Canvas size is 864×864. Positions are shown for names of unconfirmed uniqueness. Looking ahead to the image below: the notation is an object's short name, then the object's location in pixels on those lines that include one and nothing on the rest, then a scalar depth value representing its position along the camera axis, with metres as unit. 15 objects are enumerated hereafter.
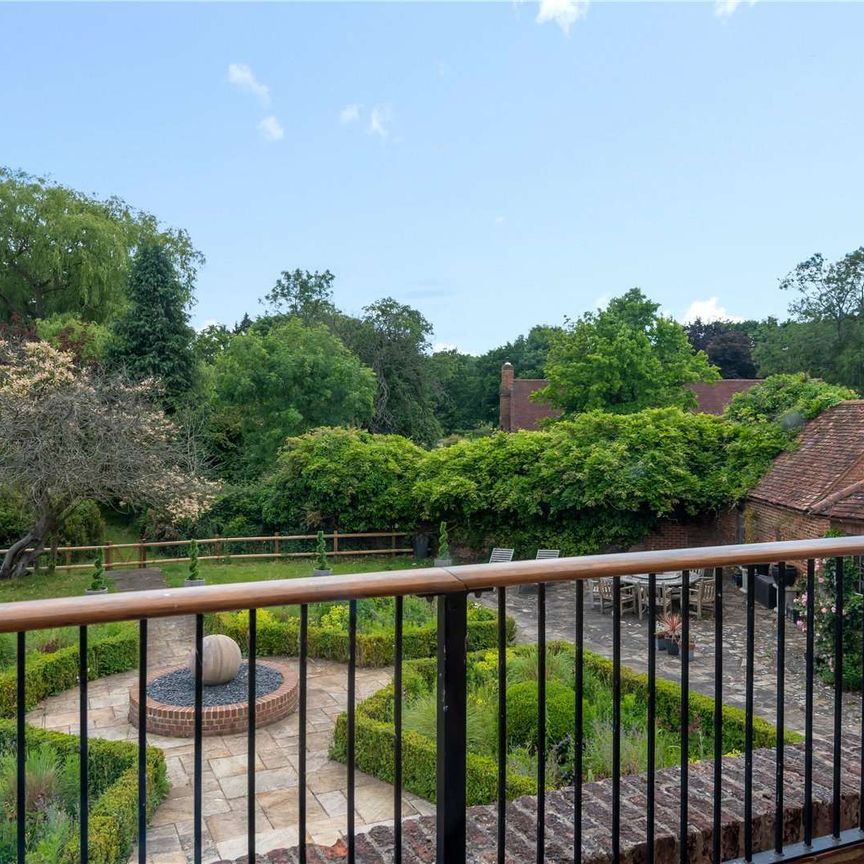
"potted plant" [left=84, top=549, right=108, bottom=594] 11.01
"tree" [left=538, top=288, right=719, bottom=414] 20.84
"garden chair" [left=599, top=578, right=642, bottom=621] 11.30
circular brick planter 6.46
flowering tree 12.85
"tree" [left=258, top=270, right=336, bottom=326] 34.19
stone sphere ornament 7.12
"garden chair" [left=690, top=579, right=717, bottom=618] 11.16
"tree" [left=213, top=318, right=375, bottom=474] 22.62
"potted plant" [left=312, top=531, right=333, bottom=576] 13.45
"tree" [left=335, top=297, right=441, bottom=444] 30.62
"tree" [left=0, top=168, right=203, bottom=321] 21.39
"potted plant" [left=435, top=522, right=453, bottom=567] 15.51
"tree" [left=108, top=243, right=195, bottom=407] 20.06
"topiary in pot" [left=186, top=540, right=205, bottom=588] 12.12
